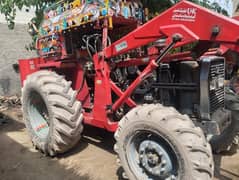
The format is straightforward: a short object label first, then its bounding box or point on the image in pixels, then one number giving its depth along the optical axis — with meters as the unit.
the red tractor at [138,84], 2.29
